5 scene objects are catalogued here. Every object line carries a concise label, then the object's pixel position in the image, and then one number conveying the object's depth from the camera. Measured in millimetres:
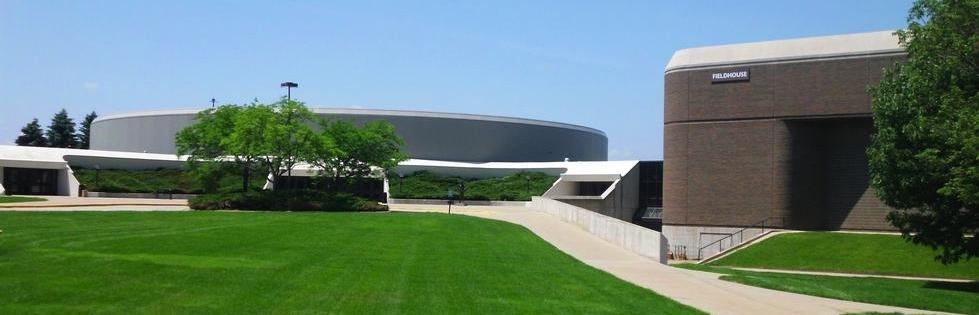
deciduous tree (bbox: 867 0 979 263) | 24672
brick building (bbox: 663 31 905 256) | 51781
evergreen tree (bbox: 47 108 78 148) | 125625
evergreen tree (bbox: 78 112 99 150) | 132612
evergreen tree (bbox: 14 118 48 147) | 120994
